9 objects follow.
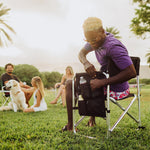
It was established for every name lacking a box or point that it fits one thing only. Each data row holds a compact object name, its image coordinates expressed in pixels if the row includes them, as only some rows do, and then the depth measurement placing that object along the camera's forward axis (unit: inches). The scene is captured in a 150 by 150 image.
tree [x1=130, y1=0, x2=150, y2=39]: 562.3
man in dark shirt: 292.4
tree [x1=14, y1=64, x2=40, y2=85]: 1259.2
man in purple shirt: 91.4
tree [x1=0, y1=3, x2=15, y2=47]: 855.1
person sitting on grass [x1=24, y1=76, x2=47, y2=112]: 240.0
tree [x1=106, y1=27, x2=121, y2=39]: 1595.7
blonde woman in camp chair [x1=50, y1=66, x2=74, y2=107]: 304.7
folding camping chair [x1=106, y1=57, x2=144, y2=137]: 94.7
